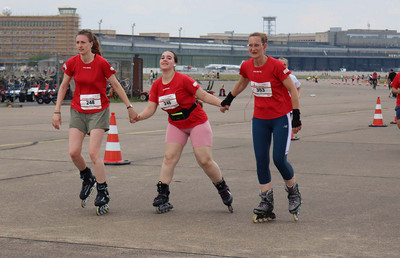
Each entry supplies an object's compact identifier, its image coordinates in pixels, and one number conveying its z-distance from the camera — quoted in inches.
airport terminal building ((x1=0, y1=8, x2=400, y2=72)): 6747.1
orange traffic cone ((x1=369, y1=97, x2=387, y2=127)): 807.7
